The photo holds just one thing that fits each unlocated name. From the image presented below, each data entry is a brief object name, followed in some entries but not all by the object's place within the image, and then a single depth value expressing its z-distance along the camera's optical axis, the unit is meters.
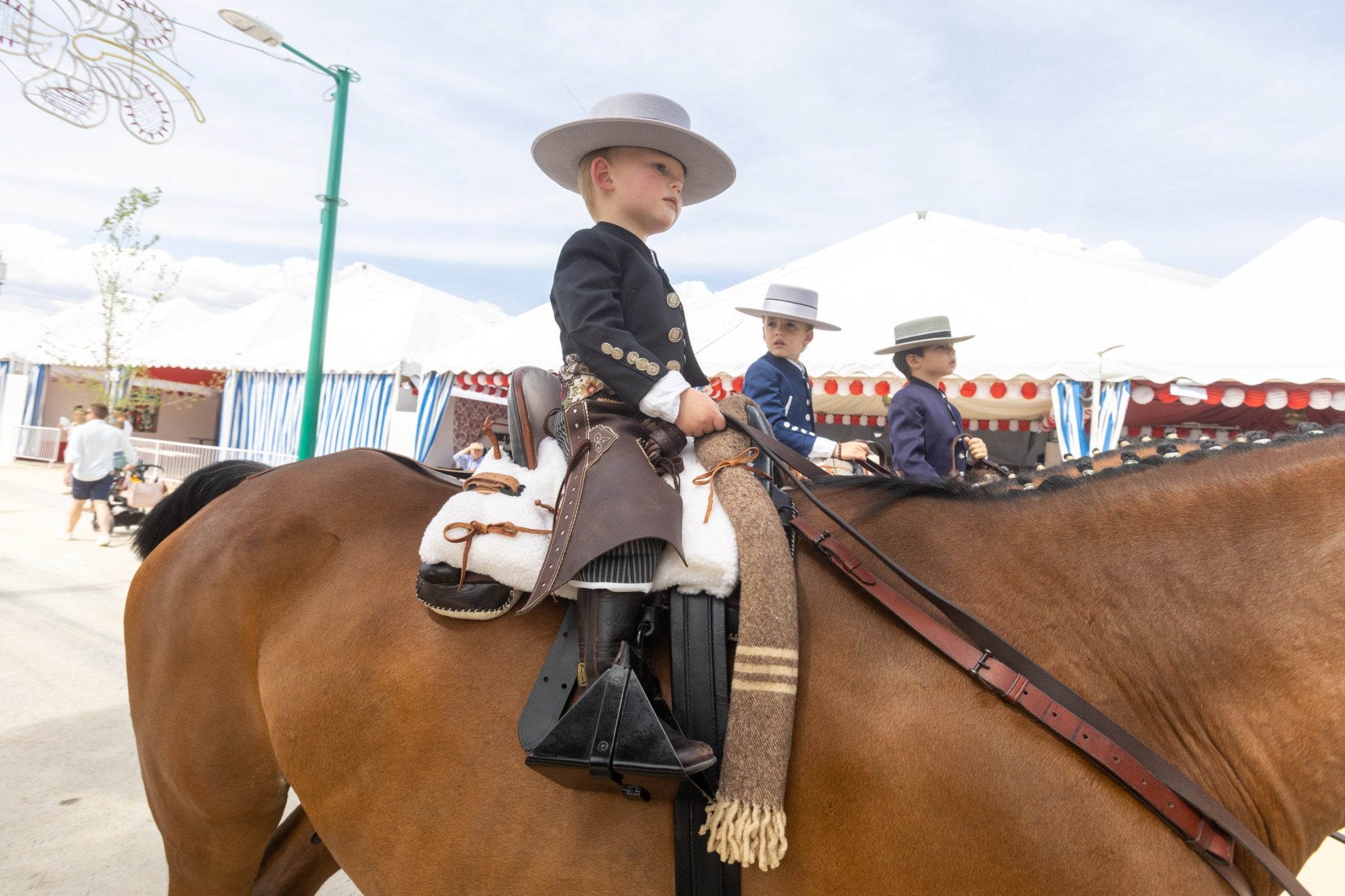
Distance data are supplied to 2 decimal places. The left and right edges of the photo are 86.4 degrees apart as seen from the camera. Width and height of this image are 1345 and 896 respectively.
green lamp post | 7.34
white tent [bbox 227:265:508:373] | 13.35
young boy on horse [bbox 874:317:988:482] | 3.29
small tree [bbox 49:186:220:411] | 14.91
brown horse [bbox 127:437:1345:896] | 1.27
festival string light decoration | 4.58
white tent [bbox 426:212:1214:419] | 7.57
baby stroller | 9.77
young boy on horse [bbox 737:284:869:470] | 3.08
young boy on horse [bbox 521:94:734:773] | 1.46
